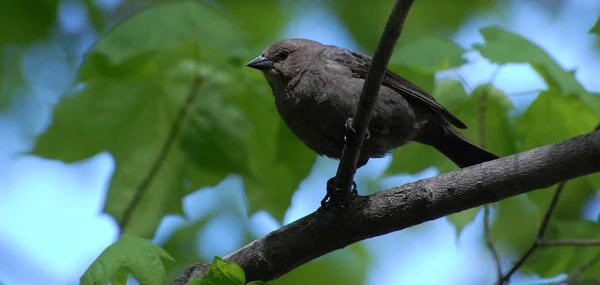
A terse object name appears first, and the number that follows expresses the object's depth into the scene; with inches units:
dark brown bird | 369.7
